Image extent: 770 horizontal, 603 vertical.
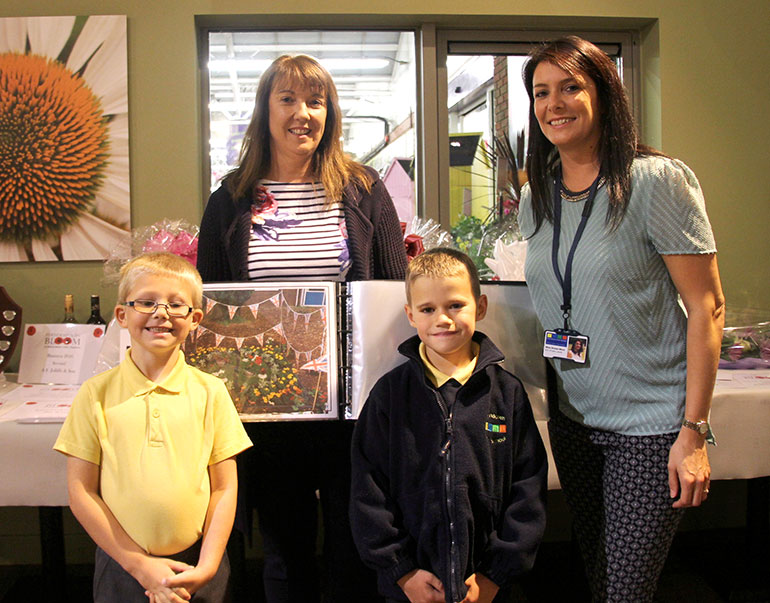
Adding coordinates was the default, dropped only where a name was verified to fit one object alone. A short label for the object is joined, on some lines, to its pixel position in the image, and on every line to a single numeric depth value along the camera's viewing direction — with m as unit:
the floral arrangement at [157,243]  2.07
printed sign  2.37
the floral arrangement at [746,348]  2.37
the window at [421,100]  3.06
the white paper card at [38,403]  1.87
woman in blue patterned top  1.26
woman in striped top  1.54
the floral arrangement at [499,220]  2.68
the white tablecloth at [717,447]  1.80
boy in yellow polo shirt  1.27
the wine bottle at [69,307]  2.40
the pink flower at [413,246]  2.08
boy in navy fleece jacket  1.29
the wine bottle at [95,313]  2.49
